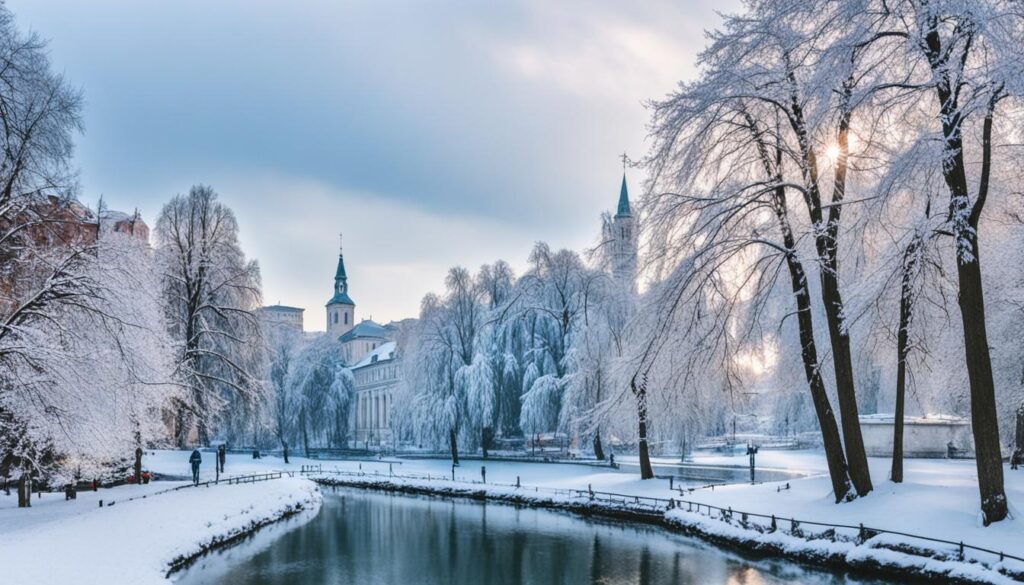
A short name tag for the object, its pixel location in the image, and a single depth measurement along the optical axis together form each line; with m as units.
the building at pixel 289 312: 171.18
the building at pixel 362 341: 130.25
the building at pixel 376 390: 95.11
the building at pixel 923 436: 42.66
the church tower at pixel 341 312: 152.00
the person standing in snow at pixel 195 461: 32.12
